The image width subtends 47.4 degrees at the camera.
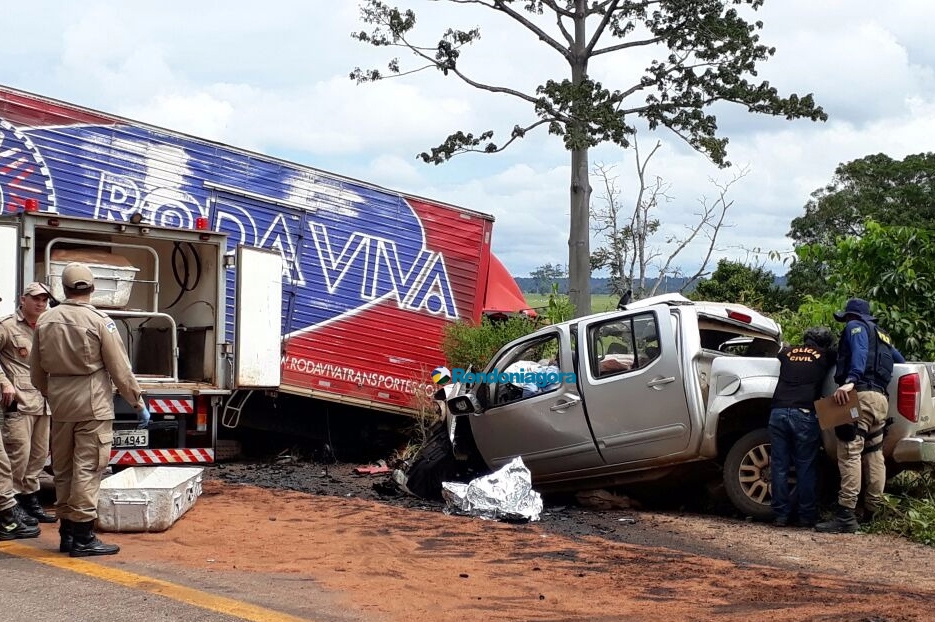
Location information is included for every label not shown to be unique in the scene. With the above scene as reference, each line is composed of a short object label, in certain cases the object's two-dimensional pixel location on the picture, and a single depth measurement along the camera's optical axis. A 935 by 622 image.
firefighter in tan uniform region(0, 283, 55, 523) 7.44
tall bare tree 23.94
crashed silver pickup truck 8.34
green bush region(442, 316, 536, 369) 13.08
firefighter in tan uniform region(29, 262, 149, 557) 6.45
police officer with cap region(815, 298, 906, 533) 7.77
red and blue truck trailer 9.55
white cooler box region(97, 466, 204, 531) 7.38
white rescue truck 9.02
